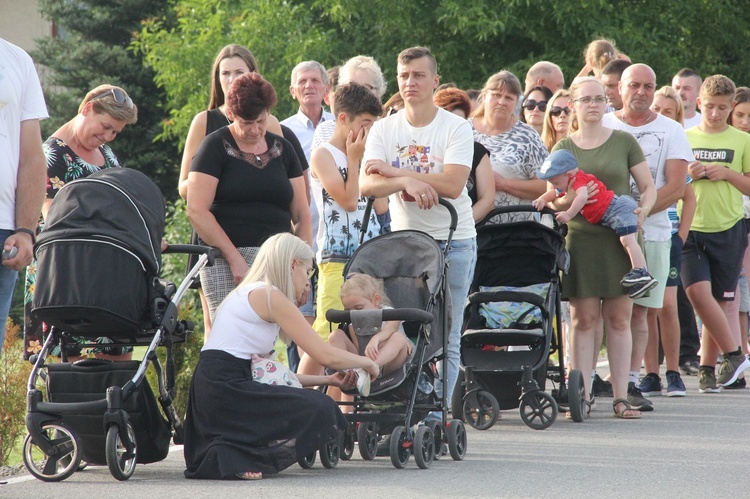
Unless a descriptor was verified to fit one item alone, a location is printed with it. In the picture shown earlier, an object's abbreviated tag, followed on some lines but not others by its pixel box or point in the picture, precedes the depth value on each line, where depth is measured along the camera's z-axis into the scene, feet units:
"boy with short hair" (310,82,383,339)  48.62
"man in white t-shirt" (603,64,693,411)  60.39
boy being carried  54.39
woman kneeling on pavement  40.09
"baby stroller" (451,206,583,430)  53.06
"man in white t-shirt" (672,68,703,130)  76.84
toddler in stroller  43.29
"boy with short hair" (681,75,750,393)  67.56
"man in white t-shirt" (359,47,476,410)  47.88
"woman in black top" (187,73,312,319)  45.88
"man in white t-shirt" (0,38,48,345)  35.65
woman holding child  55.98
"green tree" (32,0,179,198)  196.54
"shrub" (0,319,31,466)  48.14
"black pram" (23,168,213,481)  39.47
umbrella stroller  42.42
